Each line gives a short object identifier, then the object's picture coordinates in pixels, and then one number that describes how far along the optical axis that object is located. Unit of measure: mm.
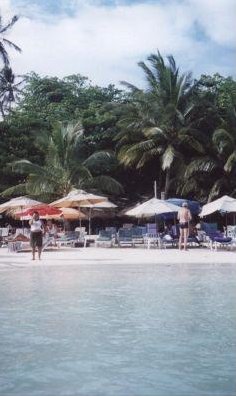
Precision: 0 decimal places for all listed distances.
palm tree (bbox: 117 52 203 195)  29594
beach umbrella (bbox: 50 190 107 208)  21578
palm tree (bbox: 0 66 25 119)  33747
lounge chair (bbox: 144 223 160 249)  19938
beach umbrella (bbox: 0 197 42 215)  22109
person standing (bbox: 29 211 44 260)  15305
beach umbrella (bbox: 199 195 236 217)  19678
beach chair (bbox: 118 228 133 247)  20562
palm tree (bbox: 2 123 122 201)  29375
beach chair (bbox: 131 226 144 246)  20516
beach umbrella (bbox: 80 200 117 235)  22003
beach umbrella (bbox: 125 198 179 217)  20344
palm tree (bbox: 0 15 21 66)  29891
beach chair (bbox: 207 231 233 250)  17875
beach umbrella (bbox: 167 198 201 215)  23734
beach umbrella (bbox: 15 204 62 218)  21050
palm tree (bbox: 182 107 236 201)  28391
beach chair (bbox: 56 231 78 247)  21031
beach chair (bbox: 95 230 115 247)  20609
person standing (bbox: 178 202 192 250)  17438
